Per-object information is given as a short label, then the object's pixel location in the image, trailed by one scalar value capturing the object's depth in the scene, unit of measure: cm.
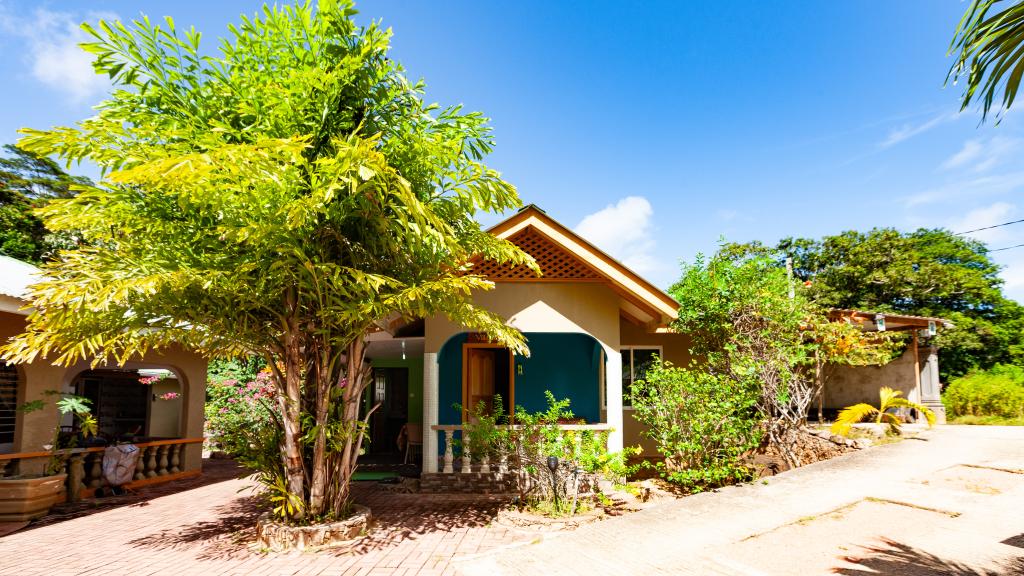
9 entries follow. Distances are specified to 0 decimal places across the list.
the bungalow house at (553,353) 920
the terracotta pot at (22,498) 733
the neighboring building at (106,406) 822
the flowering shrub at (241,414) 674
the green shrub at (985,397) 1556
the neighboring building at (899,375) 1476
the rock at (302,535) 596
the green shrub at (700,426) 820
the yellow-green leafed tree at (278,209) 543
